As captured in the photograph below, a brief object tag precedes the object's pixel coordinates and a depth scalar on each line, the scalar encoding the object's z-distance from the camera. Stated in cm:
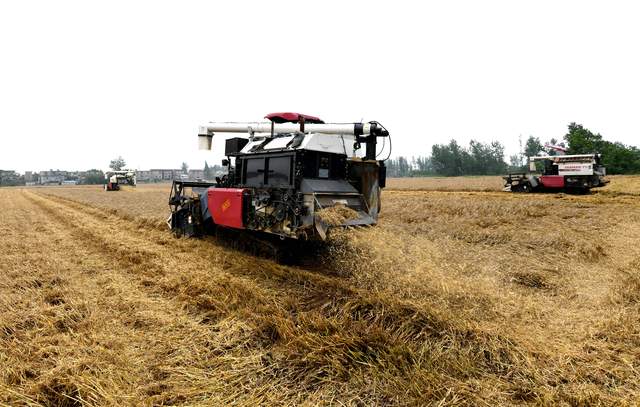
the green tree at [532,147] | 9324
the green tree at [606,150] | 4431
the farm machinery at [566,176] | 1873
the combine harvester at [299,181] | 596
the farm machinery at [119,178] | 4041
